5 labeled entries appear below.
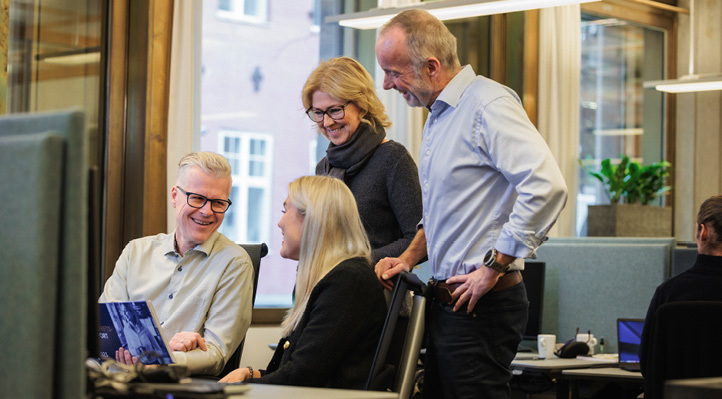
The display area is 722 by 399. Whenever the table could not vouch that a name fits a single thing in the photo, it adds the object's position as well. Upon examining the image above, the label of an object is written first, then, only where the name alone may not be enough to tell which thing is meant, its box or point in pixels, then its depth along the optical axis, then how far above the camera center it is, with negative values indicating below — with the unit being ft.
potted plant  22.00 +0.15
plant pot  21.91 -0.20
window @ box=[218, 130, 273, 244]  17.24 +0.41
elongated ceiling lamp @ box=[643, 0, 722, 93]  20.84 +3.22
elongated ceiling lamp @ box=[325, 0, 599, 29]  13.16 +3.24
